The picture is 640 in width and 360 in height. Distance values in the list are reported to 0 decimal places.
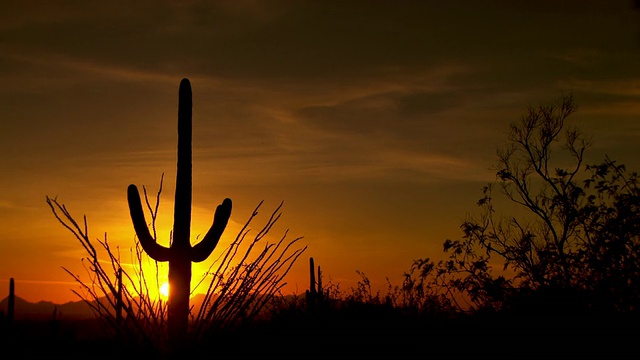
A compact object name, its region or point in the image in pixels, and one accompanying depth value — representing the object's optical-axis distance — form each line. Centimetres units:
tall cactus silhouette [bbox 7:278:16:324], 2750
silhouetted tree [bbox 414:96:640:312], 1469
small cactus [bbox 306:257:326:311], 1066
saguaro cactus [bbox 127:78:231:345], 637
